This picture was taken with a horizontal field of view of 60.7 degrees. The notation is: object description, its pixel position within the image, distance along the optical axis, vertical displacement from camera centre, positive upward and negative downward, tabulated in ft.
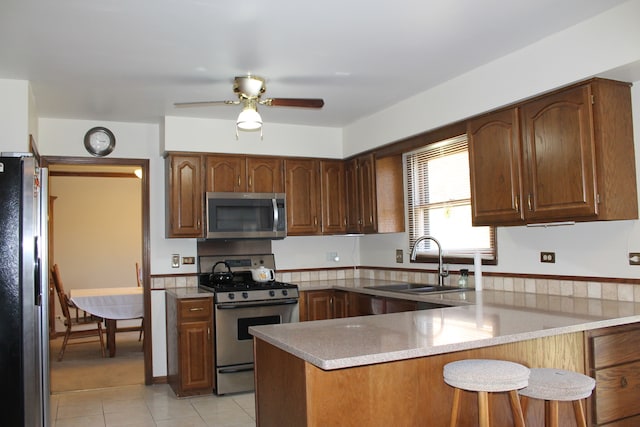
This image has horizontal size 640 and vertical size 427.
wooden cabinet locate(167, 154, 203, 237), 15.61 +1.39
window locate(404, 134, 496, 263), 14.16 +0.93
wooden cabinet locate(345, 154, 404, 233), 16.24 +1.31
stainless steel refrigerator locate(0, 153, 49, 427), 9.13 -0.74
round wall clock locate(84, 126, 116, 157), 15.94 +3.10
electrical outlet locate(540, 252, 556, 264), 11.58 -0.52
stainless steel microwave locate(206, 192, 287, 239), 15.78 +0.79
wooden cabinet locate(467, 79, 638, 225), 9.62 +1.41
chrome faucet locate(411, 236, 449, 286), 14.08 -0.82
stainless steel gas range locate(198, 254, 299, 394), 14.76 -2.09
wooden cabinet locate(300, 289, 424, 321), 15.25 -1.88
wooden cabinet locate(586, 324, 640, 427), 8.86 -2.38
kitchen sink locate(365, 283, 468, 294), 13.86 -1.35
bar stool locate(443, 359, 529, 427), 6.83 -1.83
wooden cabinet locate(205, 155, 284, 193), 16.06 +2.06
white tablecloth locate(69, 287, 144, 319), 20.26 -2.15
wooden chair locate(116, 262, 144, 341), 23.74 -3.62
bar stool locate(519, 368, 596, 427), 7.27 -2.10
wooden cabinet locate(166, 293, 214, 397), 14.65 -2.74
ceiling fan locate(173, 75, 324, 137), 11.47 +2.97
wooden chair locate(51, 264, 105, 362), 20.40 -2.78
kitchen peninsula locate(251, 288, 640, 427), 6.84 -1.73
